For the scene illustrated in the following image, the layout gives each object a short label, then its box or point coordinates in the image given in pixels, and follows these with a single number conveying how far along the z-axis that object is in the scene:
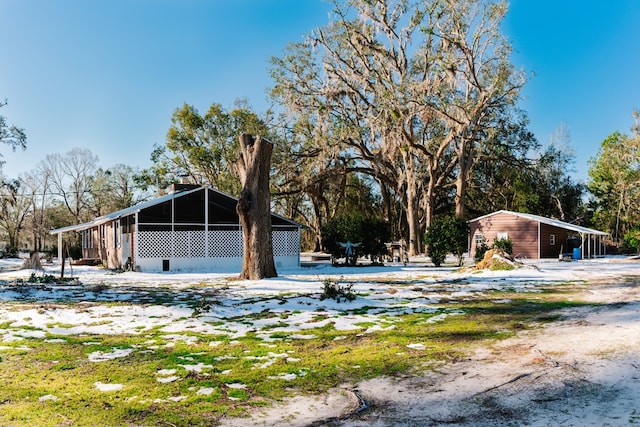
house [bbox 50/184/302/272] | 21.45
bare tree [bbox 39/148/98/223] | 52.62
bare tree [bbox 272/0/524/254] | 25.66
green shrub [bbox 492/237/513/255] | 23.48
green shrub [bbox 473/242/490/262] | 22.22
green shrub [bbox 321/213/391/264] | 22.72
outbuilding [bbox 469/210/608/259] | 30.75
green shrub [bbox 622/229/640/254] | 34.27
